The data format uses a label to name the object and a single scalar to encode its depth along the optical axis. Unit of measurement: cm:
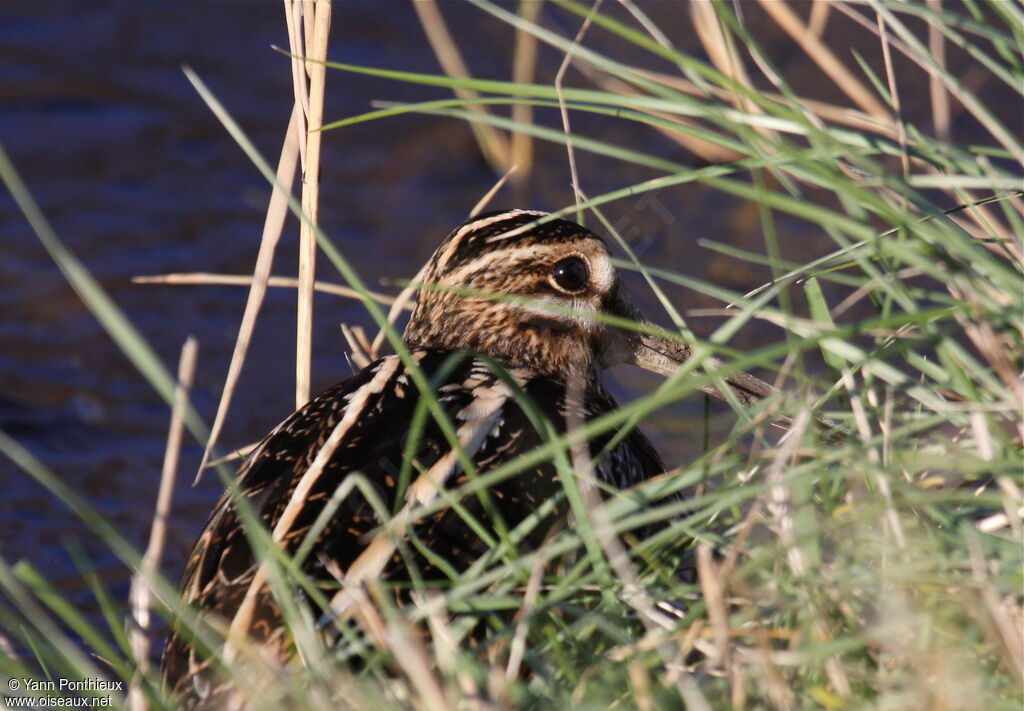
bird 481
